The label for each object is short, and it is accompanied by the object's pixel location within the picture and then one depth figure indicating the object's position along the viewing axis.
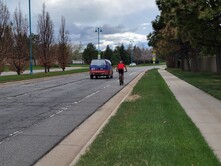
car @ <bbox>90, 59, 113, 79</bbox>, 24.48
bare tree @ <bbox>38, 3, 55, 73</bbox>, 34.29
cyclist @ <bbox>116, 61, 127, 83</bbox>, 17.87
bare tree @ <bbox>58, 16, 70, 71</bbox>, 40.02
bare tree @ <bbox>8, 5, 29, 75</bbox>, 30.85
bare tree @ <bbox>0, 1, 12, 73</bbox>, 25.88
